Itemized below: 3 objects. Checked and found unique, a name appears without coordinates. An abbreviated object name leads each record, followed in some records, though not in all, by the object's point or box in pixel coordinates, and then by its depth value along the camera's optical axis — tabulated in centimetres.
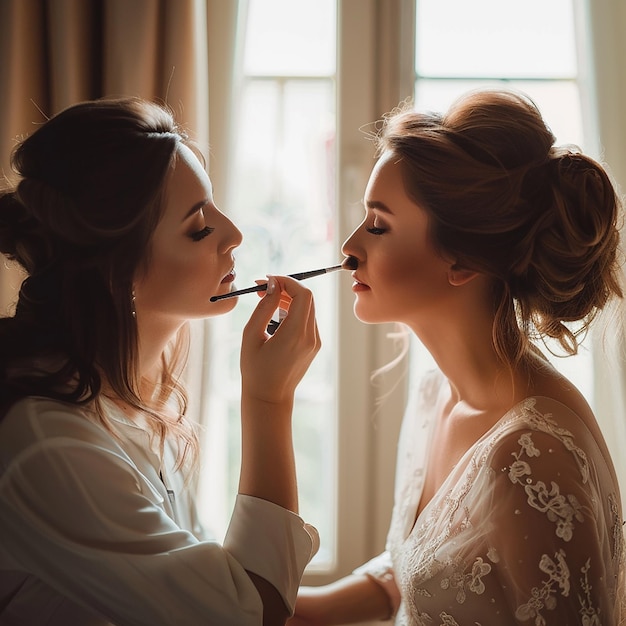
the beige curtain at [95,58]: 160
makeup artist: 98
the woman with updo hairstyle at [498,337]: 109
